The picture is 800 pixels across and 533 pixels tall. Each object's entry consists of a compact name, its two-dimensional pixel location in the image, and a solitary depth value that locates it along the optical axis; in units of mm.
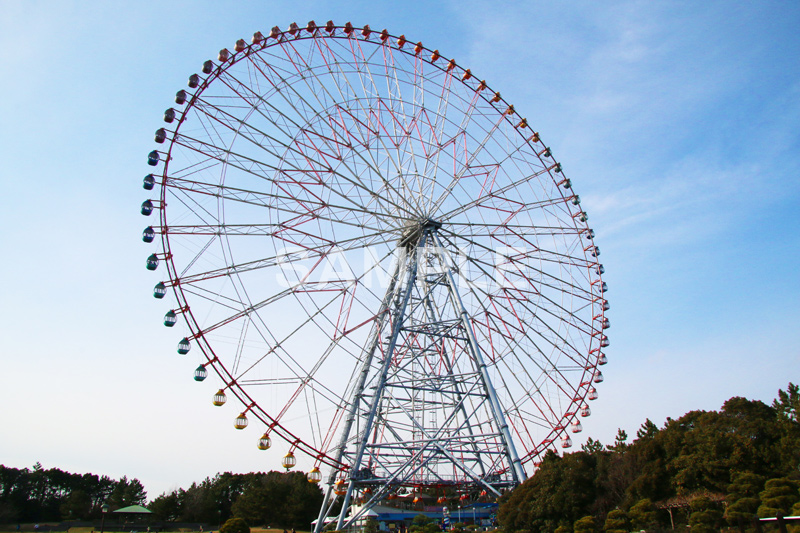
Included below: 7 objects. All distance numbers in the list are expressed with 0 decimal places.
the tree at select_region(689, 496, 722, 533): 19141
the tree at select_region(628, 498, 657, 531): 21859
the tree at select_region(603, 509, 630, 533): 21883
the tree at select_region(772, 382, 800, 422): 37031
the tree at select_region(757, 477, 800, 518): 19078
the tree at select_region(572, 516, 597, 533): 22191
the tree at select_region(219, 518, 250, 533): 28191
